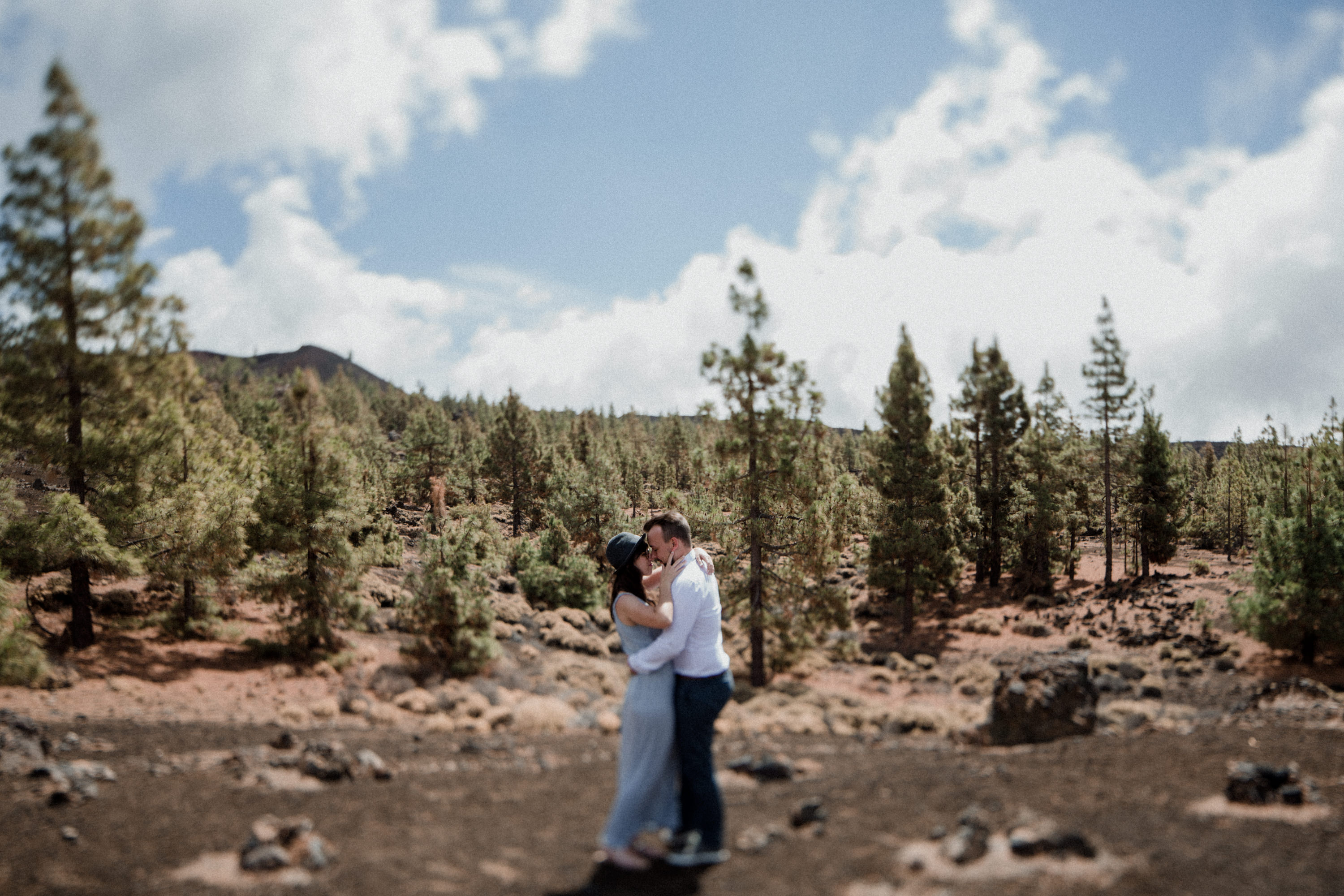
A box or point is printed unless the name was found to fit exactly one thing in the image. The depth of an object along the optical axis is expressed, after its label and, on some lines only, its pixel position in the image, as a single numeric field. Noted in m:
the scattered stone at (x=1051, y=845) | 5.71
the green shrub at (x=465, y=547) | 18.00
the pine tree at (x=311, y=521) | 17.28
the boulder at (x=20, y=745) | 8.60
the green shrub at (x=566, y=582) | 27.88
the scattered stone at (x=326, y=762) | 8.80
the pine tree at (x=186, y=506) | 16.44
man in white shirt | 5.64
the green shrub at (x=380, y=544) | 18.44
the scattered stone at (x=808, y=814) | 6.65
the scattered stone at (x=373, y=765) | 8.95
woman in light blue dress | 5.56
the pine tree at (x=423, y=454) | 54.41
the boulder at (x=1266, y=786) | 6.97
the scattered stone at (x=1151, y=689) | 16.89
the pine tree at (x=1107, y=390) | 34.38
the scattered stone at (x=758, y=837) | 6.02
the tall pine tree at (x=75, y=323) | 15.04
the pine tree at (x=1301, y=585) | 17.86
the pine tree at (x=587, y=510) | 31.33
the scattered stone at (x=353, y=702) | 13.90
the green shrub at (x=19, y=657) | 12.18
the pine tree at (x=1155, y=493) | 33.47
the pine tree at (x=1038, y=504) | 32.75
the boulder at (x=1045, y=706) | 11.68
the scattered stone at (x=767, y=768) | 8.59
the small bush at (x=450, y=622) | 16.84
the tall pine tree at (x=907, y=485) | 26.97
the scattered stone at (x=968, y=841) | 5.70
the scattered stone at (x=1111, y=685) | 17.16
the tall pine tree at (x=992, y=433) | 34.81
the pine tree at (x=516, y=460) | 49.56
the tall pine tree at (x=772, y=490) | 18.25
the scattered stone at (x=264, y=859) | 5.98
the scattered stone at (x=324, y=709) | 13.49
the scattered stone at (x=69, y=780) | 7.53
